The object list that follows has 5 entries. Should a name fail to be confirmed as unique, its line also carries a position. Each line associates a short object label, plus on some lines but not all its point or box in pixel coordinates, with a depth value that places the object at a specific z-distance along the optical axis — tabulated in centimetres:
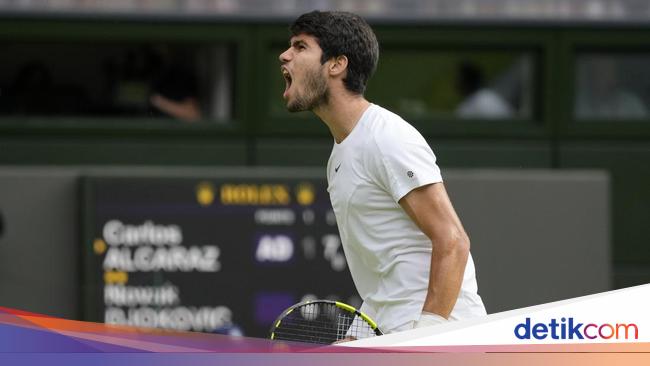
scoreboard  1589
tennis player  797
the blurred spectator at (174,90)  1745
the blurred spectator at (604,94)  1775
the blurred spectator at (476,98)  1762
